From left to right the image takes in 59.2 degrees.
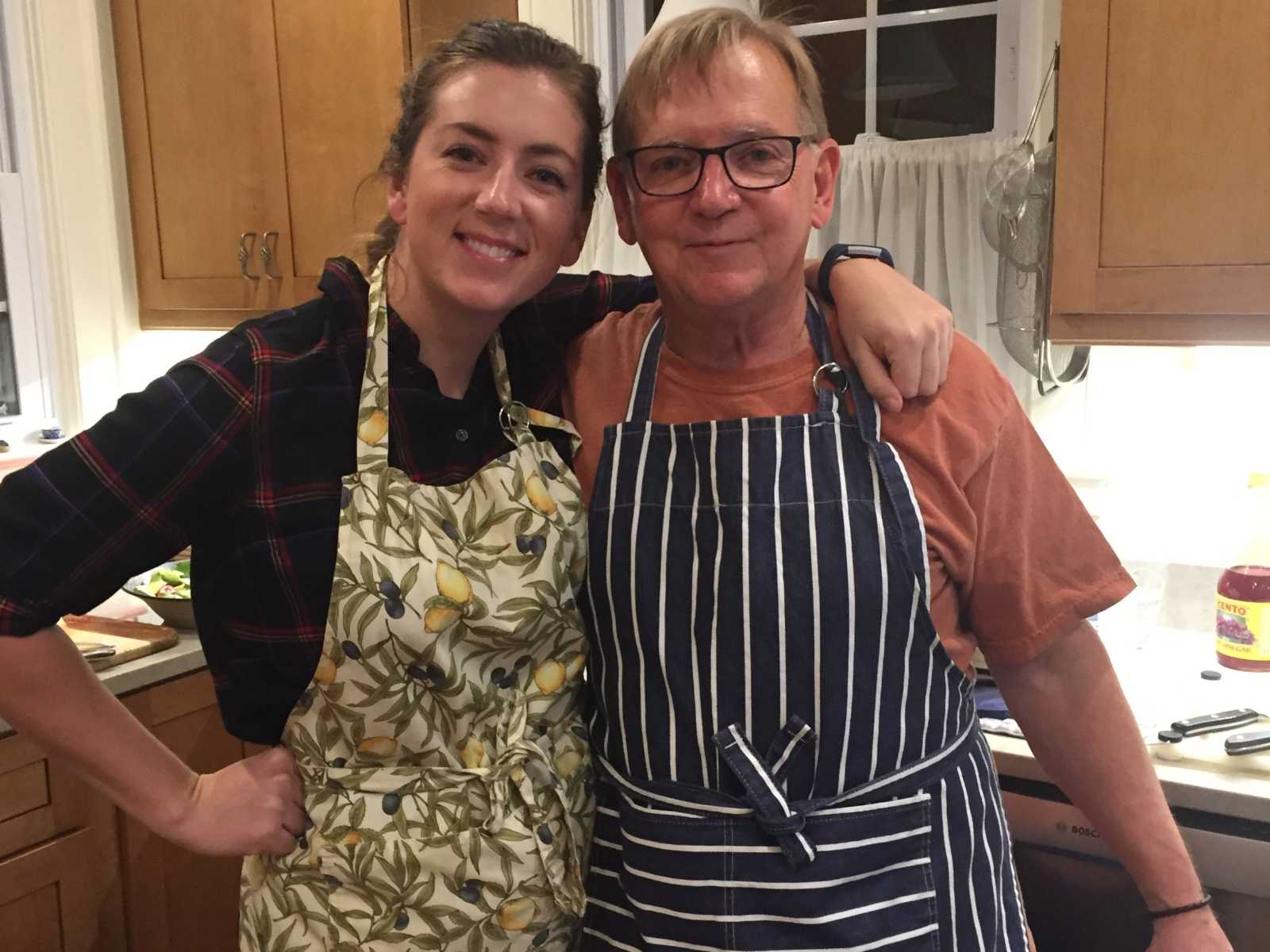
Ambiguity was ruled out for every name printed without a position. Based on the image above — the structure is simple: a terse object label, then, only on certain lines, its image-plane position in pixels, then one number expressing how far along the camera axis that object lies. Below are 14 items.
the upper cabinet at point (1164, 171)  1.43
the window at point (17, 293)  2.74
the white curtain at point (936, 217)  2.04
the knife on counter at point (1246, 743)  1.44
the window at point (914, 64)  2.05
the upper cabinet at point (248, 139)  2.22
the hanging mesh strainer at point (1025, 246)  1.71
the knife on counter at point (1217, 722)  1.50
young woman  0.94
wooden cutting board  1.82
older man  0.97
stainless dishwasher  1.43
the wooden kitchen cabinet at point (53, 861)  1.66
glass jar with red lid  1.70
